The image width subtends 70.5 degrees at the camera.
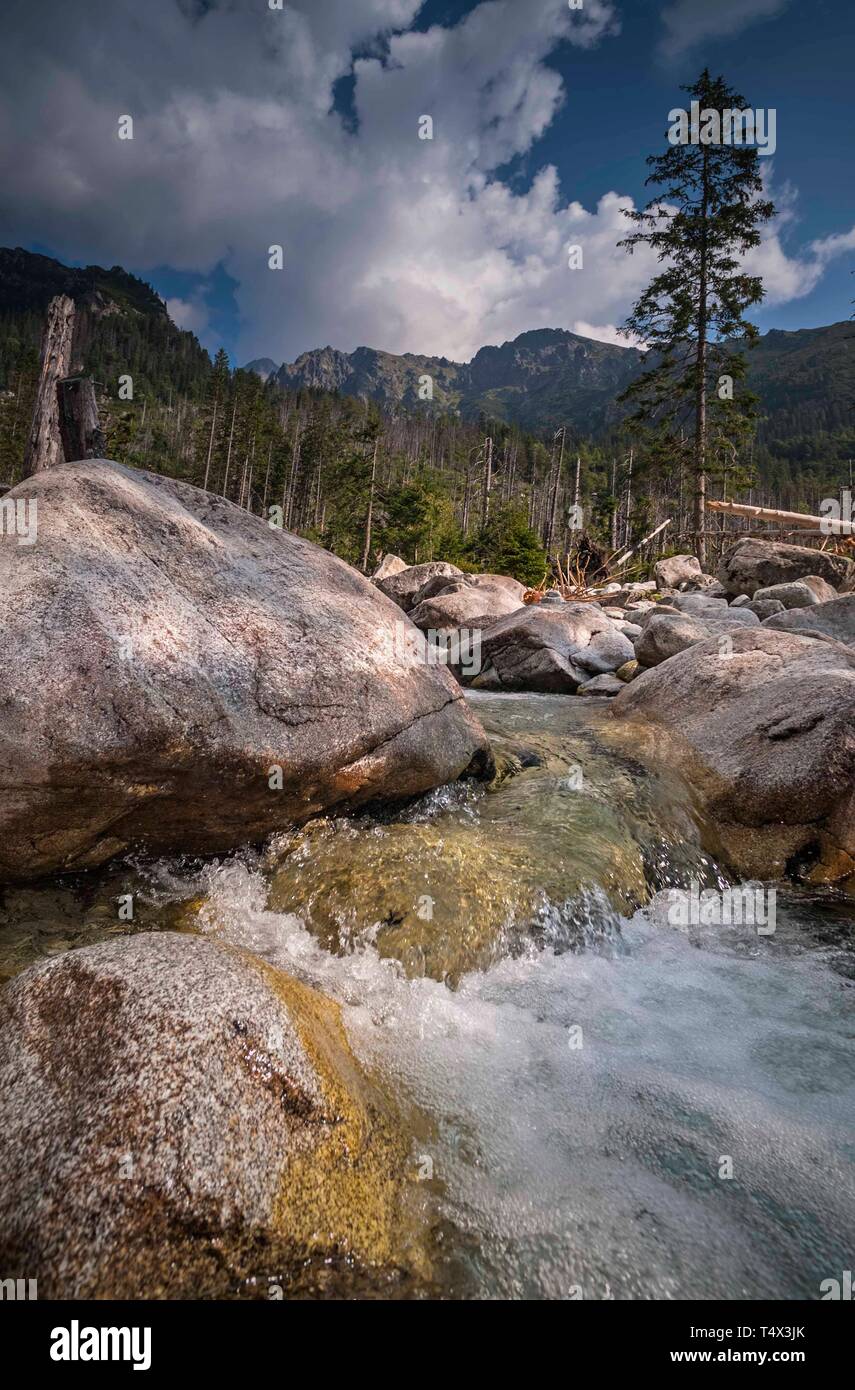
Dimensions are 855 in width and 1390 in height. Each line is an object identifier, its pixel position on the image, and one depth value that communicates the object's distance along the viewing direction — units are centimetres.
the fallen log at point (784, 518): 1883
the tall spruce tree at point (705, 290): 2198
